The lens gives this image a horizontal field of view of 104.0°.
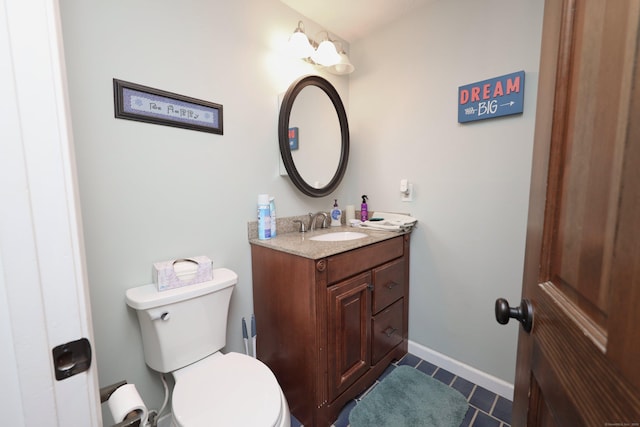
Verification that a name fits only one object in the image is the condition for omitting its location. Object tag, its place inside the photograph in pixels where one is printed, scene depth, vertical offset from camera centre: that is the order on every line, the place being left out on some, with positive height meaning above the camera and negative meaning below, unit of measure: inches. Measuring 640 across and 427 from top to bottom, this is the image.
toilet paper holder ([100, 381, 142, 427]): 22.3 -20.9
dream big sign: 50.8 +20.1
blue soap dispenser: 76.4 -7.3
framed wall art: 40.6 +15.2
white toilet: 32.5 -28.3
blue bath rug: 50.7 -46.2
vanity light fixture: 60.0 +35.6
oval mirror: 61.6 +15.6
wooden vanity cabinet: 46.4 -26.8
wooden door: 11.5 -2.0
